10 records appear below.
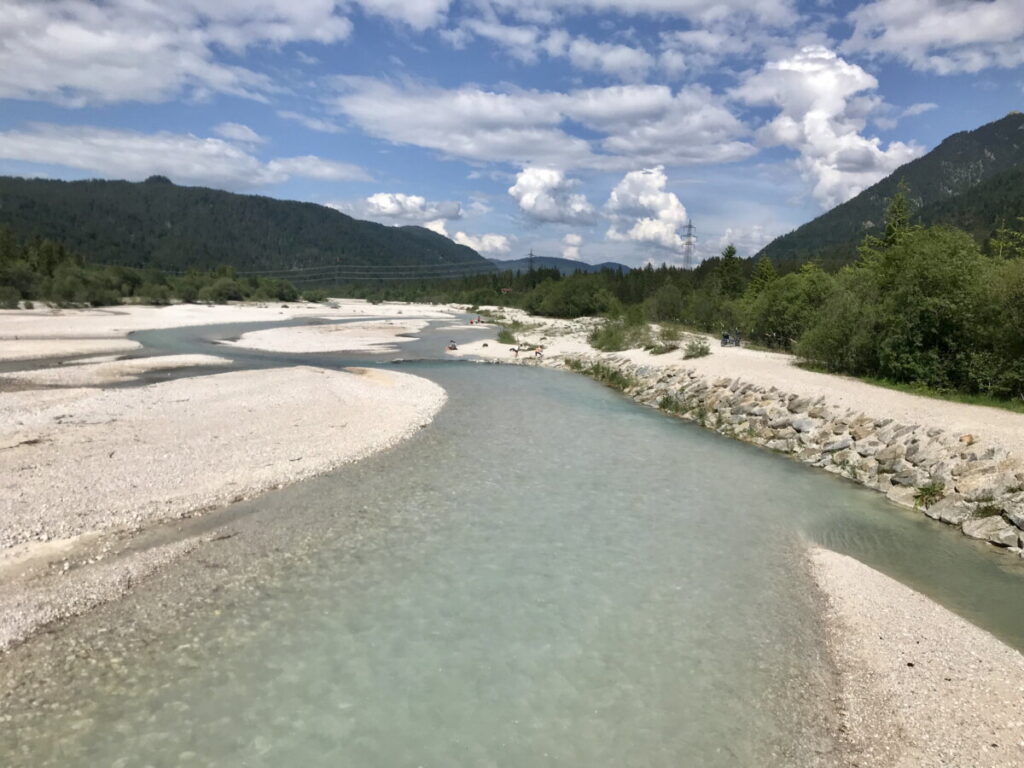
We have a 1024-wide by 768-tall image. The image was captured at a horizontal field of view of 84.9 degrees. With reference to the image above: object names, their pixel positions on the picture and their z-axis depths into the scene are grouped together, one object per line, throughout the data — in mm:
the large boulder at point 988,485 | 15062
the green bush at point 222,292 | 127688
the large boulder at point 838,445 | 21062
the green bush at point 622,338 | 52688
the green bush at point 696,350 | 40188
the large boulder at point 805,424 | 23344
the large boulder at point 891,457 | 18703
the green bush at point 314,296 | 175750
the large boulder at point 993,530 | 14055
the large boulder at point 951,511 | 15461
